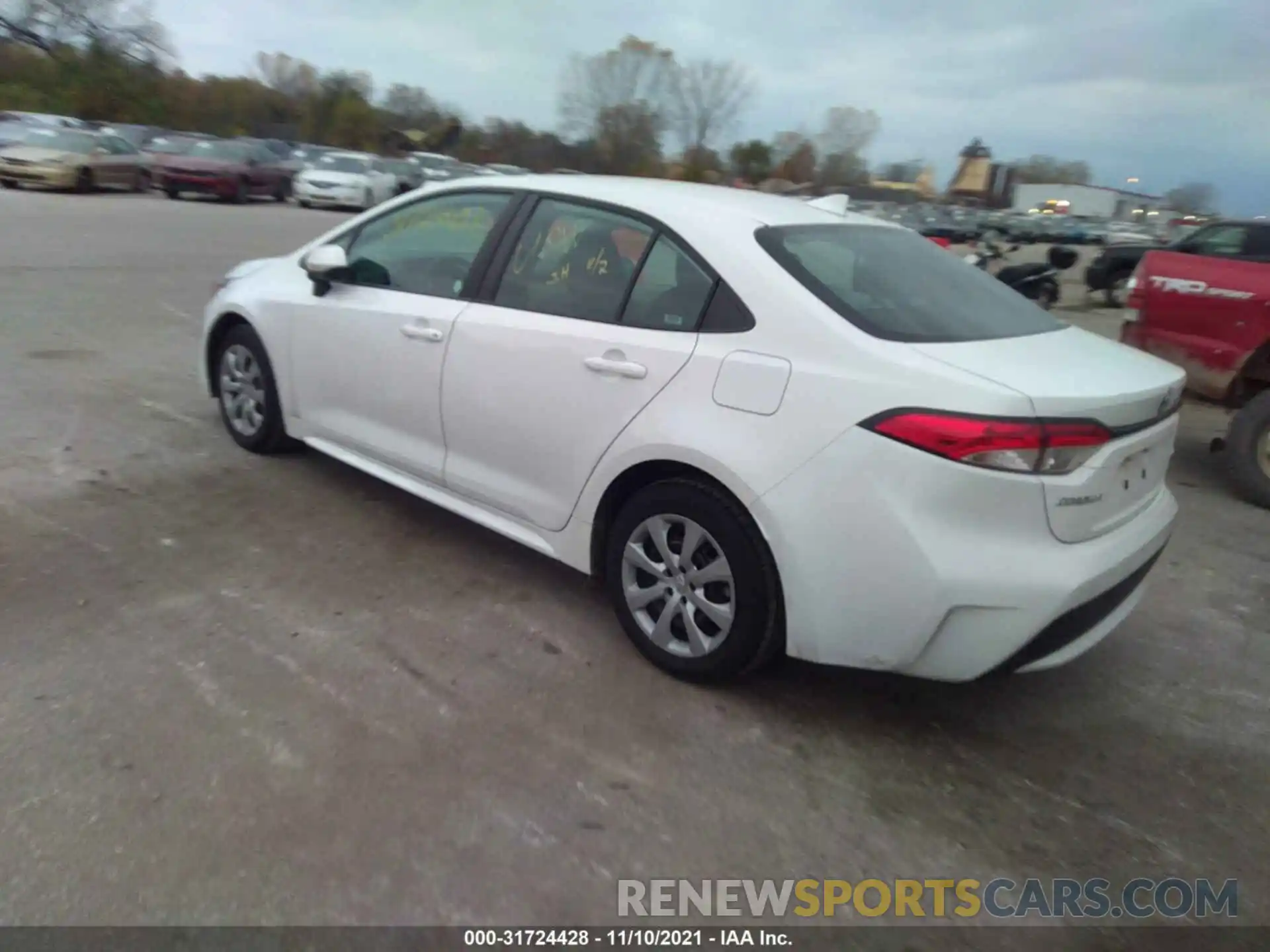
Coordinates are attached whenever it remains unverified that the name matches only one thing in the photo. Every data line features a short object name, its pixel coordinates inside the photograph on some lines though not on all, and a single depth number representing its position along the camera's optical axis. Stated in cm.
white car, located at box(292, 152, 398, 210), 2594
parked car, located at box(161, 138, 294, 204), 2319
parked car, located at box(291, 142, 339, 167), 3176
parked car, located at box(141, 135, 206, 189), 2311
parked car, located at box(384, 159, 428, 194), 2969
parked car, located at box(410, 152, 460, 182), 3158
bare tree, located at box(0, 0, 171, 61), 5206
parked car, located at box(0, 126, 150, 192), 2072
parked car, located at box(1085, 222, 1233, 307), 1662
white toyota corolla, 279
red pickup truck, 583
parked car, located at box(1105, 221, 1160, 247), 4079
